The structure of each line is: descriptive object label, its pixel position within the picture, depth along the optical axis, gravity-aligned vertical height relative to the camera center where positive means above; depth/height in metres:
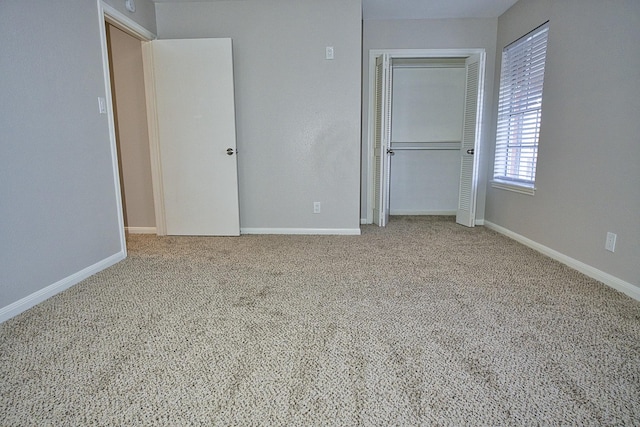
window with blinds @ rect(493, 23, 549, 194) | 3.25 +0.35
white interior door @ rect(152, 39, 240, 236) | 3.49 +0.12
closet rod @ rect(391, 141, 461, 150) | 4.80 +0.03
